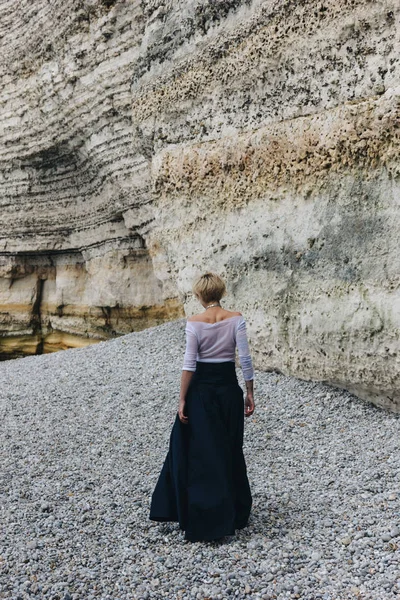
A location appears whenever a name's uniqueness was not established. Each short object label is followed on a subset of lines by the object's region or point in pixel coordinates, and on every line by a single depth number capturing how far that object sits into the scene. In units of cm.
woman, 403
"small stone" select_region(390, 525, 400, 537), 397
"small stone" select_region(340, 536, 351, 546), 397
